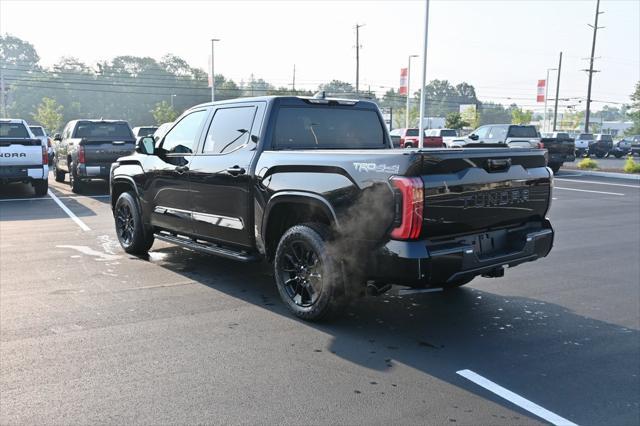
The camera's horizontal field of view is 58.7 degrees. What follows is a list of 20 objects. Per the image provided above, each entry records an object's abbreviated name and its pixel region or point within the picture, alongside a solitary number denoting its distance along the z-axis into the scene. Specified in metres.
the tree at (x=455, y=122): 61.00
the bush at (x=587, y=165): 26.35
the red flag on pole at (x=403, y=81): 40.19
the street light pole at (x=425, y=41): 25.23
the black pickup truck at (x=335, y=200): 4.09
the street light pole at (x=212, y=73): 35.87
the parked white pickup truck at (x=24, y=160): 12.91
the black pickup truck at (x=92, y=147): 14.10
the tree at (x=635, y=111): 80.38
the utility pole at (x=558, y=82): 67.75
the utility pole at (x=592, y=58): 47.61
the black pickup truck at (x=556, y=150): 23.14
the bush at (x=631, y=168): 24.05
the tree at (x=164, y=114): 65.07
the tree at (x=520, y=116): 63.78
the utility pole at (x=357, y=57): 53.90
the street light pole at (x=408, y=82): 40.12
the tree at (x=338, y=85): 100.69
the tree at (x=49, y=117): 61.96
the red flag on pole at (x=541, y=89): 52.23
